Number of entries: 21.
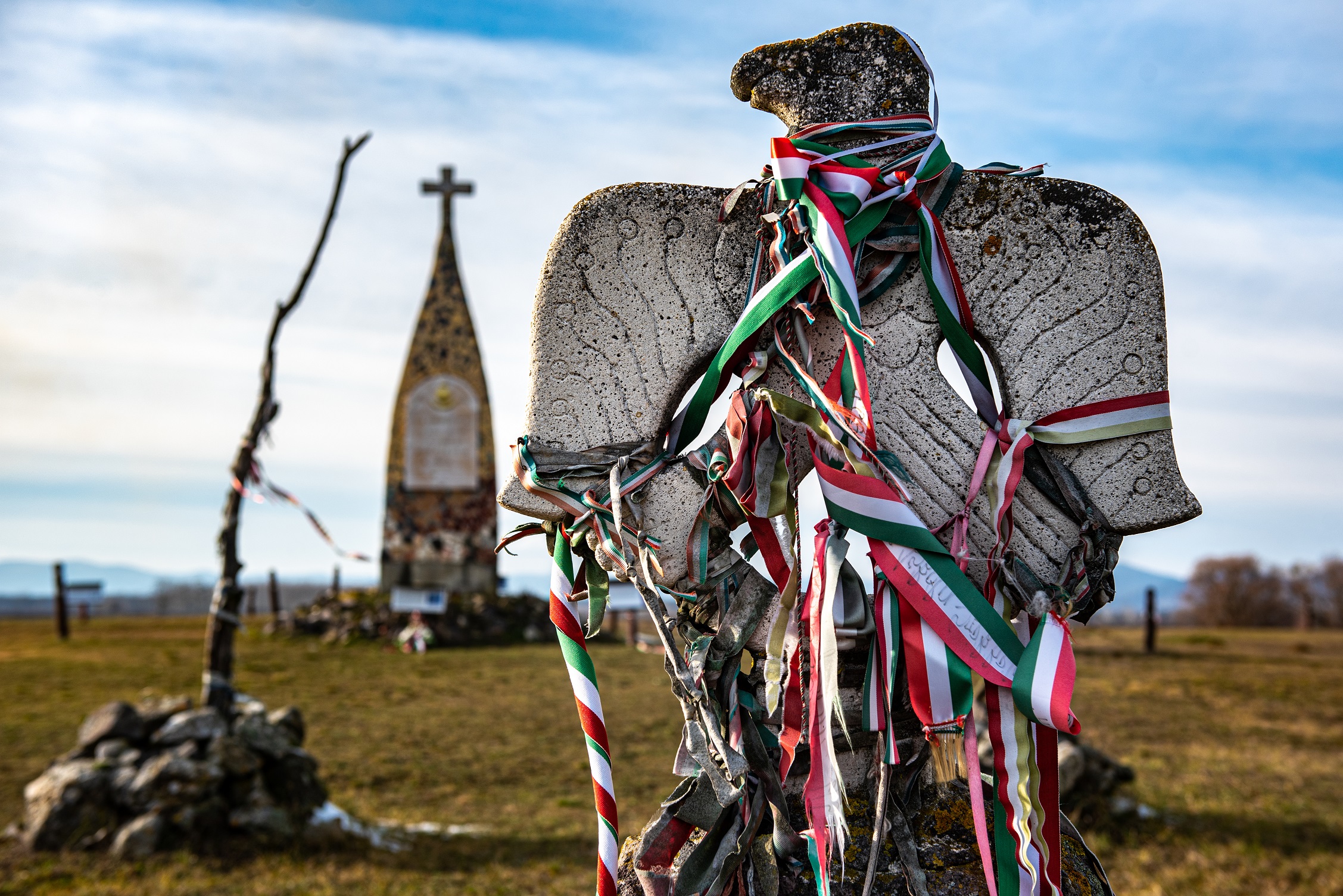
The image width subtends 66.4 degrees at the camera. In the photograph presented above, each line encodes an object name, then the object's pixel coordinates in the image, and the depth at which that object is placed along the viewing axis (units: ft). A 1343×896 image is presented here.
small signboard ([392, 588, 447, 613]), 40.16
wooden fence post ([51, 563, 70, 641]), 43.29
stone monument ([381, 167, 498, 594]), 42.01
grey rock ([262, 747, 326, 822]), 19.48
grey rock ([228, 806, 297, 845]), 18.54
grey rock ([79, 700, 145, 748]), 19.63
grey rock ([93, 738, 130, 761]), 19.34
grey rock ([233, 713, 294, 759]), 19.81
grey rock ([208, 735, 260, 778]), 19.06
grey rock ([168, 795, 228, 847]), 18.13
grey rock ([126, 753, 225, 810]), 18.42
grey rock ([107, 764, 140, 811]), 18.51
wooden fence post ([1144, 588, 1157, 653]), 43.18
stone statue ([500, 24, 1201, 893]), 7.59
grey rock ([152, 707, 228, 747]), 19.44
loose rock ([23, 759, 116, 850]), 17.95
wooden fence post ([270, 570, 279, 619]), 49.70
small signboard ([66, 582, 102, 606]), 46.85
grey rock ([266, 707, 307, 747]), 21.26
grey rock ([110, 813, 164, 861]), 17.67
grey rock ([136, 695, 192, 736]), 20.35
